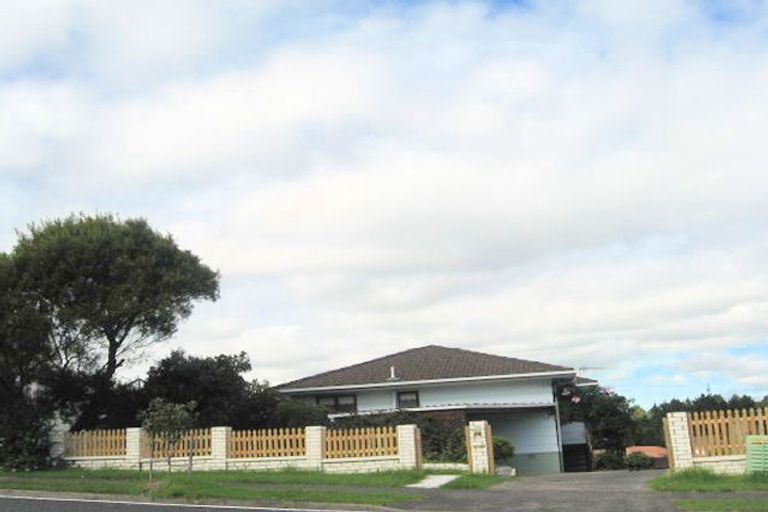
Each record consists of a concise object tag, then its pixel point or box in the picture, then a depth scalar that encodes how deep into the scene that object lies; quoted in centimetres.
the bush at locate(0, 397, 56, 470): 2335
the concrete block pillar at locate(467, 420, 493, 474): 2008
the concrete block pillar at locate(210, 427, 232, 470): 2225
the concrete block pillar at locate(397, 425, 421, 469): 2061
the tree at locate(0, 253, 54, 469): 2333
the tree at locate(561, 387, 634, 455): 4351
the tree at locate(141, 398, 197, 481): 1741
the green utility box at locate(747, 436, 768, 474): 1664
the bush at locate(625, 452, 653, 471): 3195
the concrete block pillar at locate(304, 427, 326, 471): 2138
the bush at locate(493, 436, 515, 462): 2502
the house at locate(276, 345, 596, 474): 3097
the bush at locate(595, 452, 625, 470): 3626
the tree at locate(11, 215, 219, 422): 2436
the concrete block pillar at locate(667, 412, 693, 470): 1800
